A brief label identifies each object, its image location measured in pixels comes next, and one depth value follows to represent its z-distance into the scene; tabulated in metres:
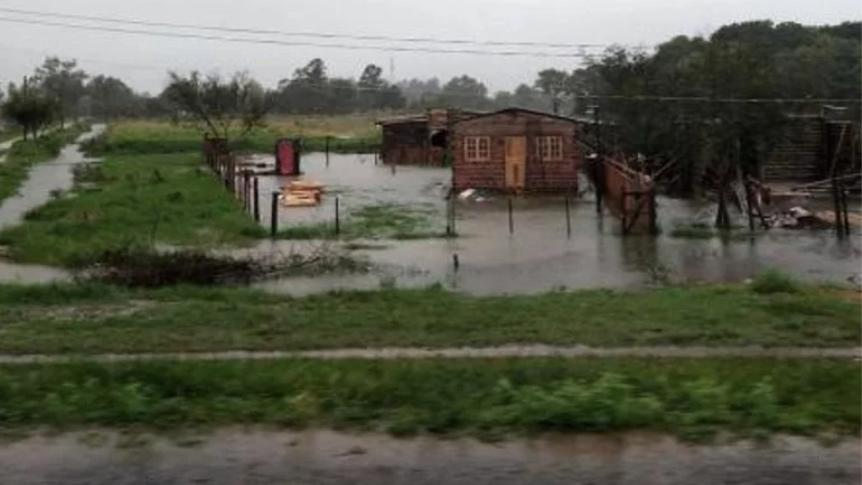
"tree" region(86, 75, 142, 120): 170.55
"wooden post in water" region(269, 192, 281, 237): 31.17
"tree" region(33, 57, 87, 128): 149.14
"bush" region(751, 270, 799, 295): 18.41
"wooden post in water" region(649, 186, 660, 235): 31.61
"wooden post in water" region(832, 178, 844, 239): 30.98
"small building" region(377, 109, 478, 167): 68.81
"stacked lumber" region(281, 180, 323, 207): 41.75
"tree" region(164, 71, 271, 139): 69.69
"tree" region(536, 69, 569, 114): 100.69
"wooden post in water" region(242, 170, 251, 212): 39.61
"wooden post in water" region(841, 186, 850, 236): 31.10
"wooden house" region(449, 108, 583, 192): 47.19
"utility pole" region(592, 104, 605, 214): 40.41
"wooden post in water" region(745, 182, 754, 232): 32.67
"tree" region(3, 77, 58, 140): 82.38
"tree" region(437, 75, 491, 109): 131.01
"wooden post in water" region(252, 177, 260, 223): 34.57
